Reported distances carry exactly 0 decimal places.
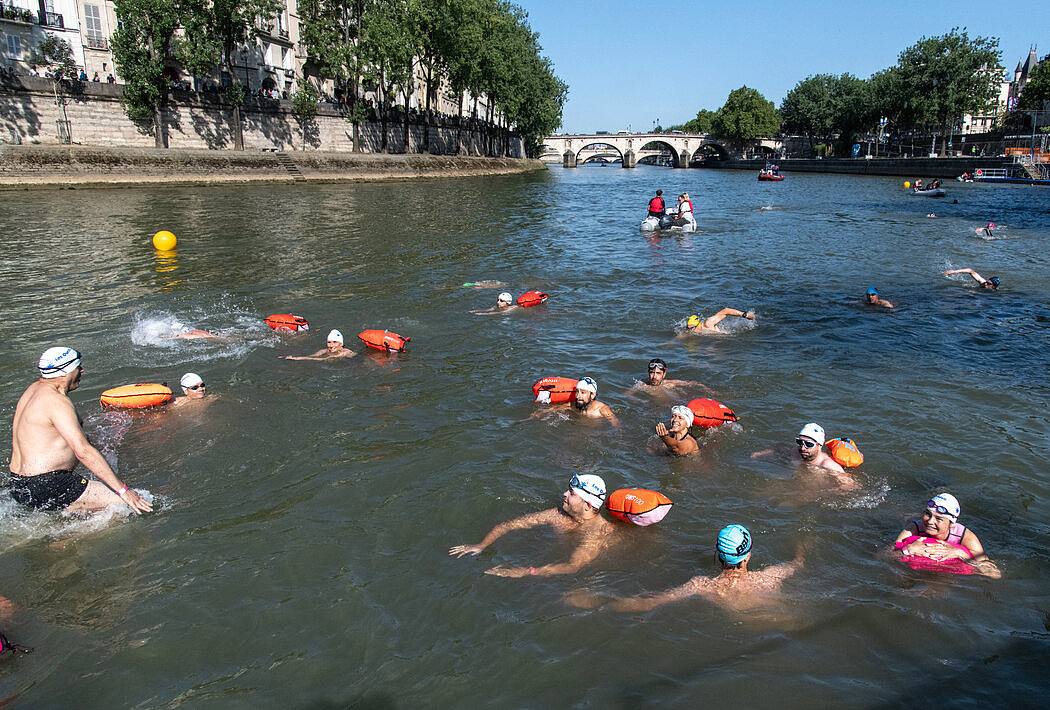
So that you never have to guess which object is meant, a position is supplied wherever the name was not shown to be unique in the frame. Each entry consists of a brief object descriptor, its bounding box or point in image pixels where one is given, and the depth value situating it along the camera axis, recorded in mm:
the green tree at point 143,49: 44219
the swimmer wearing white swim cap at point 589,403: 9617
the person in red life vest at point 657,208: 30844
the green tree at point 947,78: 85750
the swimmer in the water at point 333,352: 12133
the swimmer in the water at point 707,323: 14039
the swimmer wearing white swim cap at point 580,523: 6848
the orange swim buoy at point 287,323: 13453
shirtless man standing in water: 6578
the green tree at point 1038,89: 76938
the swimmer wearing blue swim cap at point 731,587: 6113
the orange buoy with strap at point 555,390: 10000
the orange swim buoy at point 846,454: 8281
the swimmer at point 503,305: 15570
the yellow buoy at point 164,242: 22672
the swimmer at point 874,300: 16062
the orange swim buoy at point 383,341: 12430
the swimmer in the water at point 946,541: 6531
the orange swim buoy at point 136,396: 9711
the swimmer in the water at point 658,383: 10734
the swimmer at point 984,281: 18000
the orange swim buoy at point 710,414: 9328
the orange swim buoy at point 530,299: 16125
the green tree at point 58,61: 43812
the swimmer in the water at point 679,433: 8664
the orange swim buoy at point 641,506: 6977
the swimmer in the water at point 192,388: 10102
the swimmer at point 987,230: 28258
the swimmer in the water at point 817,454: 8203
